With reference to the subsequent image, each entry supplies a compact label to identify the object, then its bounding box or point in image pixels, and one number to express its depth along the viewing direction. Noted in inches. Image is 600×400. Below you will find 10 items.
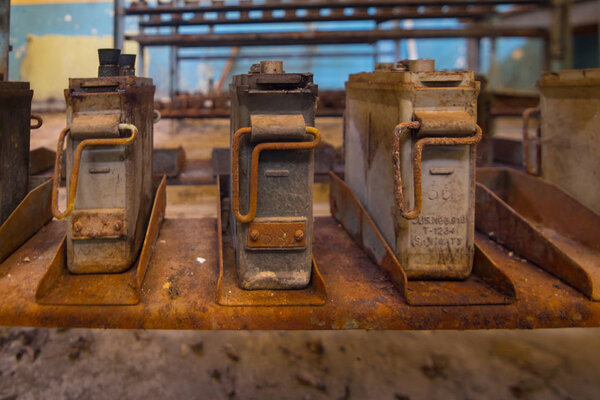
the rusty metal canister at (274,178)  16.9
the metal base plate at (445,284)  17.7
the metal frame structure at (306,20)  44.5
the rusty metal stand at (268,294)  17.5
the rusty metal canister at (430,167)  17.4
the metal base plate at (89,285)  17.6
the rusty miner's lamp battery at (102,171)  18.1
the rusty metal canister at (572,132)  23.4
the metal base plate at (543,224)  19.5
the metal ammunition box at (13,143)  20.8
